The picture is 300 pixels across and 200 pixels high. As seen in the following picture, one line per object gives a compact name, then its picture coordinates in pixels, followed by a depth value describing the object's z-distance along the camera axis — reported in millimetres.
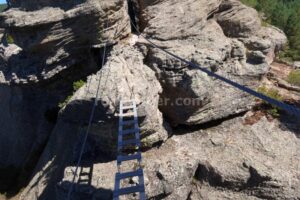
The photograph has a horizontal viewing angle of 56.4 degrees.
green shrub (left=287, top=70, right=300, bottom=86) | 16031
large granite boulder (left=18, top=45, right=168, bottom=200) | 9906
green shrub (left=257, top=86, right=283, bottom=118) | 13146
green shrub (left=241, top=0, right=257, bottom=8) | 23567
